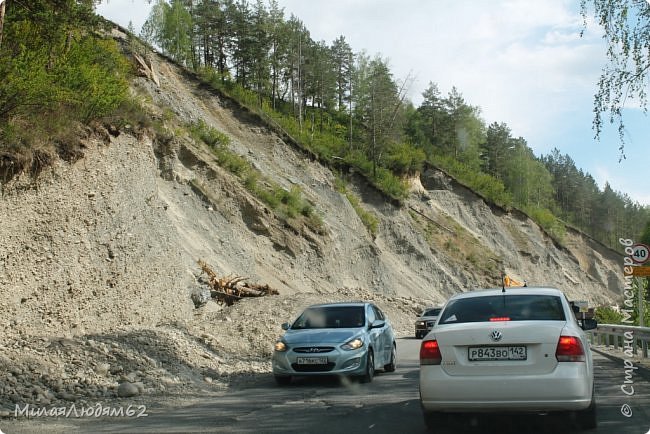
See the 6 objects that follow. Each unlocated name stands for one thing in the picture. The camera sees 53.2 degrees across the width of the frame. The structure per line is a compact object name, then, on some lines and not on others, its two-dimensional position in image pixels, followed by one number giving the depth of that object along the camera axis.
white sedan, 6.69
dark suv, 27.75
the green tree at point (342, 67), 82.31
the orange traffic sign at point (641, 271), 16.81
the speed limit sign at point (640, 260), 16.50
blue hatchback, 12.12
